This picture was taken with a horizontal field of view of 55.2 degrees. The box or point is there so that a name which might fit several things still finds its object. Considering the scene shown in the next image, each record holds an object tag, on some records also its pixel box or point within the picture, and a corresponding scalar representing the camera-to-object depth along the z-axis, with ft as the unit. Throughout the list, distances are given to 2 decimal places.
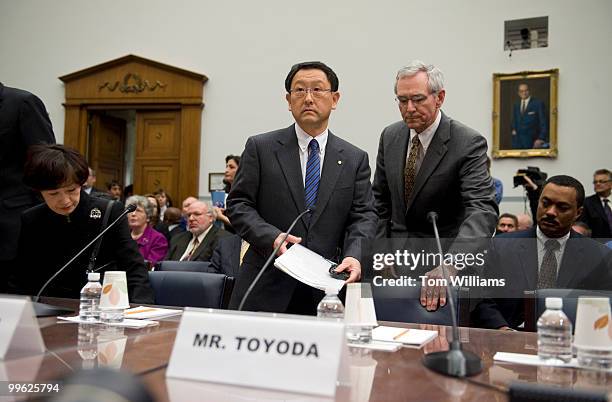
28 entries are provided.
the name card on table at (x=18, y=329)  3.76
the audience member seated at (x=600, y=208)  19.42
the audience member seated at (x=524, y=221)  19.40
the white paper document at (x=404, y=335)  4.98
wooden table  3.19
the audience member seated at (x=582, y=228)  15.52
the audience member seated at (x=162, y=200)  24.94
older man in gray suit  7.50
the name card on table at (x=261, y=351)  3.18
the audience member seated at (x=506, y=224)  18.16
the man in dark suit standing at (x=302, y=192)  7.17
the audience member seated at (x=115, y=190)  26.81
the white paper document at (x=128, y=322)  5.41
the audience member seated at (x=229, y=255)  13.04
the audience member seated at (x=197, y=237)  15.42
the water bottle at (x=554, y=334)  4.26
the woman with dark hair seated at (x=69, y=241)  7.59
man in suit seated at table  8.72
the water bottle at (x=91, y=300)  5.74
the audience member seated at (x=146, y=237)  16.65
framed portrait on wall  22.21
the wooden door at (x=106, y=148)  29.07
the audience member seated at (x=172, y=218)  21.76
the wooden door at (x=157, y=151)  27.55
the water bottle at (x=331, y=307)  4.91
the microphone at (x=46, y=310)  5.82
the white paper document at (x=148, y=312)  5.96
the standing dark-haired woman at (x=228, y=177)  17.10
